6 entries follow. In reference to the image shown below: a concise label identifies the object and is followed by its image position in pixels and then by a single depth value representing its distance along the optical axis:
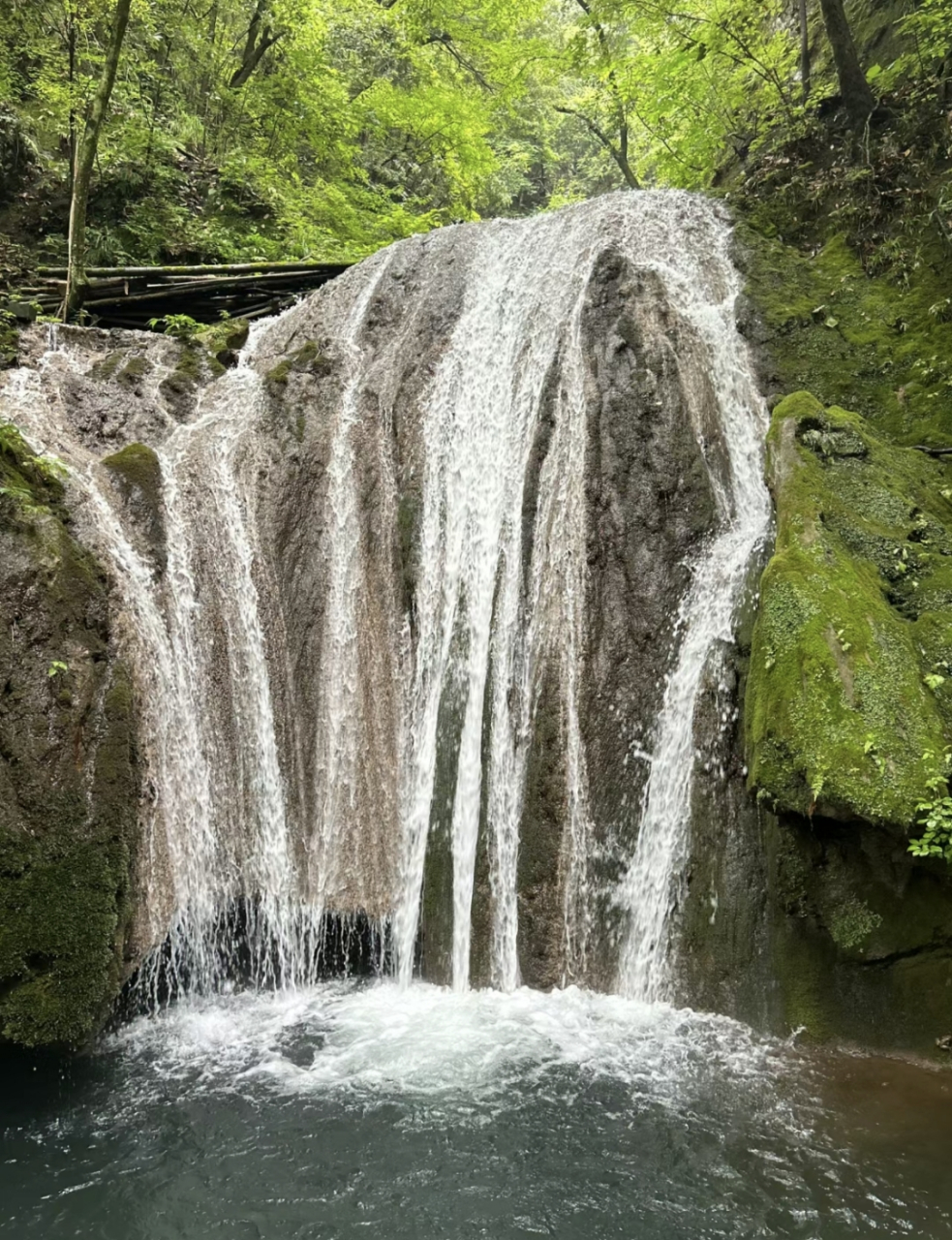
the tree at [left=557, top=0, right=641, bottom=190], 13.23
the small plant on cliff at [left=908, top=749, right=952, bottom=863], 4.47
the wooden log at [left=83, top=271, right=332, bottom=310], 11.67
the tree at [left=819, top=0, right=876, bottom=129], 9.91
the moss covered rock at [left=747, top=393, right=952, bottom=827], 4.75
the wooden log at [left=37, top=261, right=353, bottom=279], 11.77
